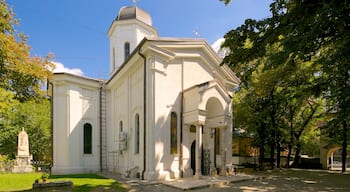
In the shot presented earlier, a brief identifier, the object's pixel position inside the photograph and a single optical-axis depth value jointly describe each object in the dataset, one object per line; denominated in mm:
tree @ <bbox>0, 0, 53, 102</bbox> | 9938
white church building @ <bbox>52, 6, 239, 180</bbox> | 14852
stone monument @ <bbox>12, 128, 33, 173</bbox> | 22875
